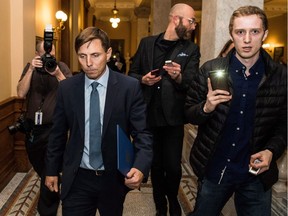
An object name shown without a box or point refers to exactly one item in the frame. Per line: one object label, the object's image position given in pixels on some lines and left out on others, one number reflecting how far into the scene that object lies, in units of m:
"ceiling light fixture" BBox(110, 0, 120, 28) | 13.35
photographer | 2.33
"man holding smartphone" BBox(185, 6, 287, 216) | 1.42
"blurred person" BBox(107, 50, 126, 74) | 5.68
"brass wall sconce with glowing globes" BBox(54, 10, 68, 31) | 5.72
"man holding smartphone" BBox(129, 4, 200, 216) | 2.22
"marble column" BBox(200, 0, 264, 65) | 2.45
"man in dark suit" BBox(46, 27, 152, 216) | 1.49
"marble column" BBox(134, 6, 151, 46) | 10.83
